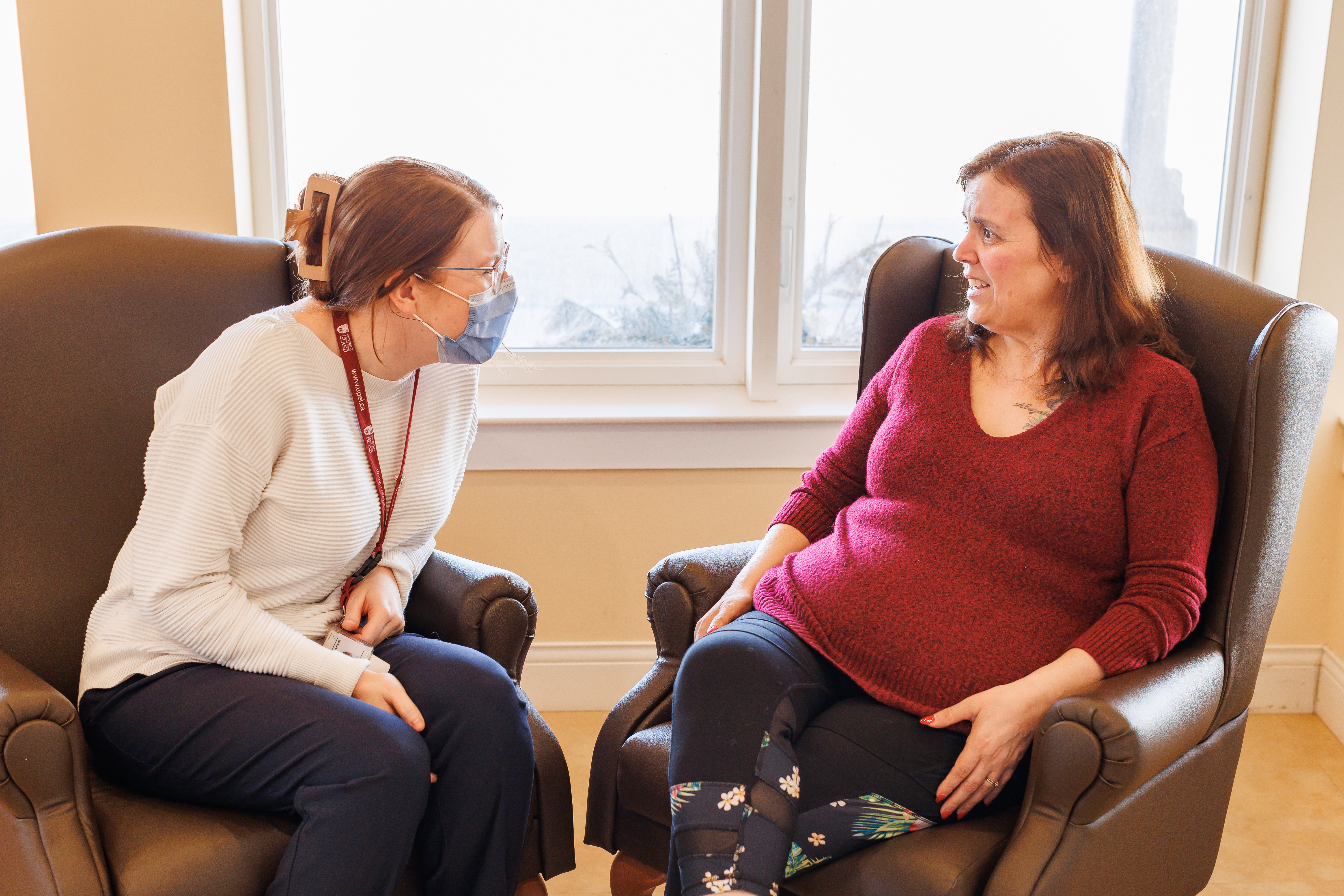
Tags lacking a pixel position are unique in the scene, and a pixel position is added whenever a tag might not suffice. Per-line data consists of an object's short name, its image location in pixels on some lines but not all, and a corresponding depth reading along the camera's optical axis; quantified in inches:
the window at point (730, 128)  87.3
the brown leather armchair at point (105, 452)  53.7
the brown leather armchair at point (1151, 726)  42.8
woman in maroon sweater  46.6
